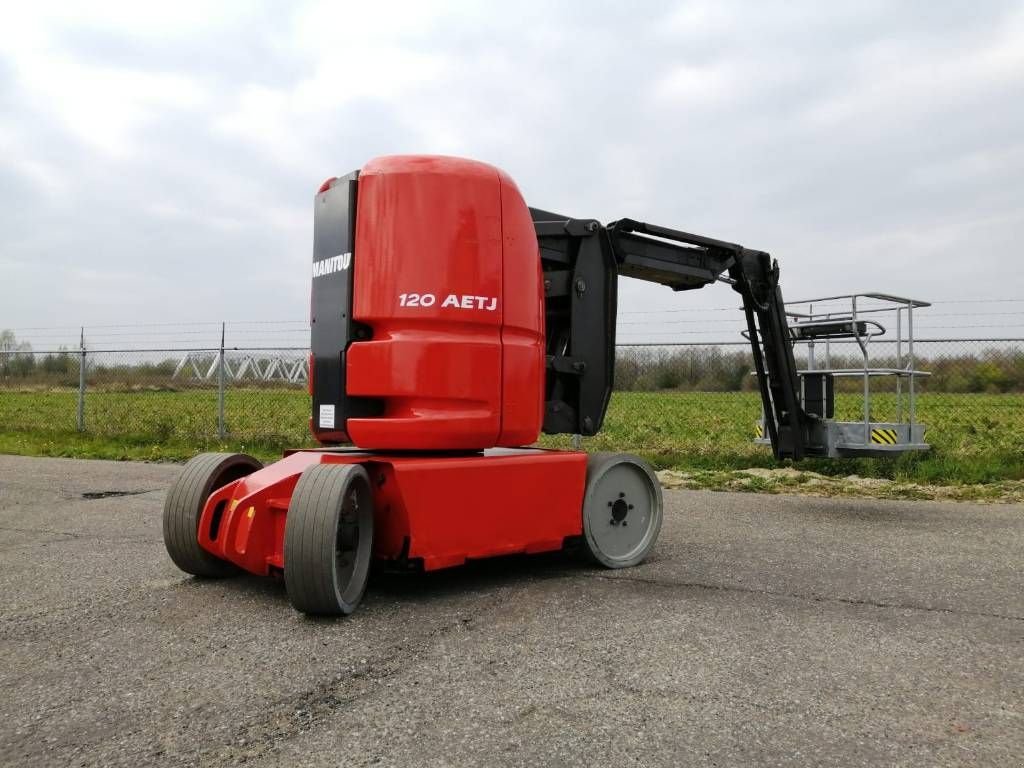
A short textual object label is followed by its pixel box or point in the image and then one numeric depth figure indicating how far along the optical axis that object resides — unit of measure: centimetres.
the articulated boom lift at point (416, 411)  427
